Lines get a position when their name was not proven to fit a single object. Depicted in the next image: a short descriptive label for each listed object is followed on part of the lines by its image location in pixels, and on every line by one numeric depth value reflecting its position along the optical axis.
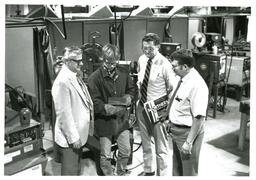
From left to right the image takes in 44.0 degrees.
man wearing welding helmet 2.41
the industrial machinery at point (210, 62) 4.37
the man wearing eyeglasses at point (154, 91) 2.65
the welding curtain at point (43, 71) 2.95
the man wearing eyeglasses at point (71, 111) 2.09
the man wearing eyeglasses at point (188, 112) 2.11
